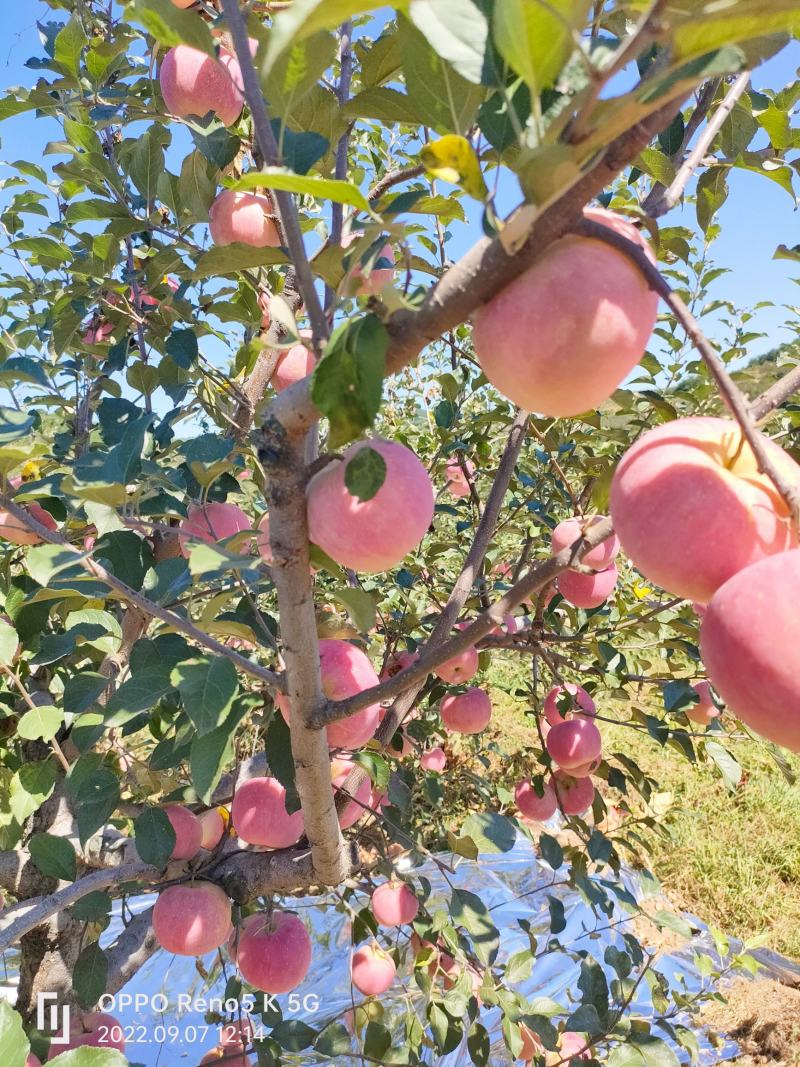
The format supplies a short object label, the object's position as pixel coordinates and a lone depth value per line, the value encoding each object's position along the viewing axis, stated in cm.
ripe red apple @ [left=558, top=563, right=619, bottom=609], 132
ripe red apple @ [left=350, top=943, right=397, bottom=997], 149
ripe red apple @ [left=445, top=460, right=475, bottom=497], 198
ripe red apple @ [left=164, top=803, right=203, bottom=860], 114
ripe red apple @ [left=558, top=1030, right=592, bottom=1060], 145
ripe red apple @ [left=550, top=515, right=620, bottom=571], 116
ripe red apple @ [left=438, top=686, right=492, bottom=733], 167
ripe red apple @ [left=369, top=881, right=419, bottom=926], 136
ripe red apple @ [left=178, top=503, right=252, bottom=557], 96
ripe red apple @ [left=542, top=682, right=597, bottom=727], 160
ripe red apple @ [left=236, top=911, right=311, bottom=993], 122
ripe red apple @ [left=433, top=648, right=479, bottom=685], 154
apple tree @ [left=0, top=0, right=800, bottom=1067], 39
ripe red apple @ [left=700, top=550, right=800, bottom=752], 39
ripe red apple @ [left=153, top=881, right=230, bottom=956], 106
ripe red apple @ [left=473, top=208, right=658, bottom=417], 39
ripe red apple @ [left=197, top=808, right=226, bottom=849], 129
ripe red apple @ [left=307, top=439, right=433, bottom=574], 51
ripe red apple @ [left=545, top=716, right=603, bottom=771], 151
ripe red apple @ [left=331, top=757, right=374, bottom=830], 116
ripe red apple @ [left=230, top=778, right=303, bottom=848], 107
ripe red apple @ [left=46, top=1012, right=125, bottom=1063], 121
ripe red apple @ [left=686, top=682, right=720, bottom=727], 159
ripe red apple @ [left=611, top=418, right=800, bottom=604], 45
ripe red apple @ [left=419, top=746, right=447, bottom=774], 223
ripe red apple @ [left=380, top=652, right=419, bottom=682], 153
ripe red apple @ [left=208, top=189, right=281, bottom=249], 98
